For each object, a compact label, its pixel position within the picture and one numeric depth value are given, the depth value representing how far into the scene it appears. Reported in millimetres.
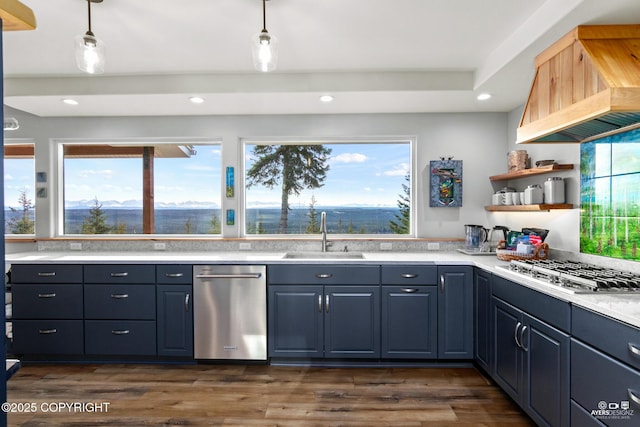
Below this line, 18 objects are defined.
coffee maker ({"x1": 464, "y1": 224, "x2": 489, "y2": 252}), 3258
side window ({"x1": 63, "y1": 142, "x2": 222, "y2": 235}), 3713
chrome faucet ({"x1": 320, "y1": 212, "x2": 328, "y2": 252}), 3417
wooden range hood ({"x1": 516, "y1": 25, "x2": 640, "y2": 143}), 1600
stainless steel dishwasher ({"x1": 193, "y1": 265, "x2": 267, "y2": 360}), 2865
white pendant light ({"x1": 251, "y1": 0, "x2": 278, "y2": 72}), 1891
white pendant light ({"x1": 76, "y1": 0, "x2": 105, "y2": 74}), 1890
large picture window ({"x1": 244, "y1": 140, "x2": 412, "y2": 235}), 3629
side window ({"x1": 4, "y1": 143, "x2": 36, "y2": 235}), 3715
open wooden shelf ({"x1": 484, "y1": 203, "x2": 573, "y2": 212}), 2584
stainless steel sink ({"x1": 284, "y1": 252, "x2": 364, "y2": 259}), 3277
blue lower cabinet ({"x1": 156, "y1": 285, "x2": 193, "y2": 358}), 2893
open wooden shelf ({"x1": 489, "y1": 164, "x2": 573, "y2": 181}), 2600
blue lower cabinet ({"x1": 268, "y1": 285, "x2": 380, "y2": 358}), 2850
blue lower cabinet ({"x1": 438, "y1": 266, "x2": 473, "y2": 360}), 2822
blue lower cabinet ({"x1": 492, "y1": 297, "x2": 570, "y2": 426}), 1756
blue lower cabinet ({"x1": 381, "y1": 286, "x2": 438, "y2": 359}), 2834
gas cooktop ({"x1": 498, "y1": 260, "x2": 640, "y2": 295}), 1746
